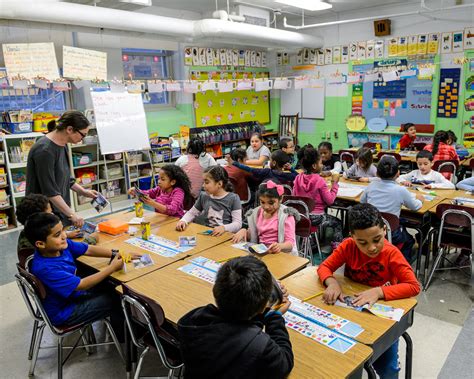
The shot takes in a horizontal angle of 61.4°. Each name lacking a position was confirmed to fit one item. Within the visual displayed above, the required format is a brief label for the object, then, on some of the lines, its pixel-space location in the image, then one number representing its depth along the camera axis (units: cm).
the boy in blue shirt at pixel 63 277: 234
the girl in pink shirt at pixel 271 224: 302
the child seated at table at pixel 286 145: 605
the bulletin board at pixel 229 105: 877
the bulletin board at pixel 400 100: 806
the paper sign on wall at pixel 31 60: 556
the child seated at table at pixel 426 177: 461
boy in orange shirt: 207
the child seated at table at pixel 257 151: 668
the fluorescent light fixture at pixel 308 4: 640
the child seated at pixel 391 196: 373
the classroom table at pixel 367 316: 181
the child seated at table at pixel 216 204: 357
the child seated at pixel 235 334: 141
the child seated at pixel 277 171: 487
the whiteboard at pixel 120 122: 609
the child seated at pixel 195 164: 526
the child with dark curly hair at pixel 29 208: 278
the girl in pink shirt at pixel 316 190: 421
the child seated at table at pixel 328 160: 597
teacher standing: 321
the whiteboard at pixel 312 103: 970
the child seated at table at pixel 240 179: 528
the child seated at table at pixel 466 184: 439
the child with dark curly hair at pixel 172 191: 385
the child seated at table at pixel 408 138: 771
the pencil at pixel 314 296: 214
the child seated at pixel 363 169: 510
